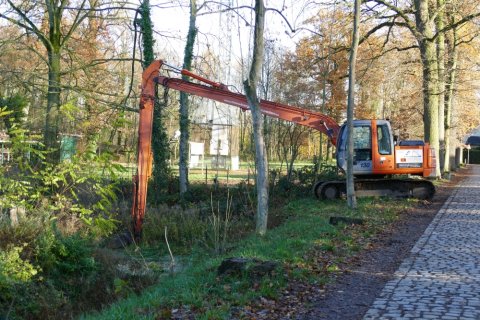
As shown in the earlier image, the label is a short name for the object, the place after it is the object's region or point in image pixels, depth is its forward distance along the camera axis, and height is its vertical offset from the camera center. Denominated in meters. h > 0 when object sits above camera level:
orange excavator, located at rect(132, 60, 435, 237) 20.77 +0.21
